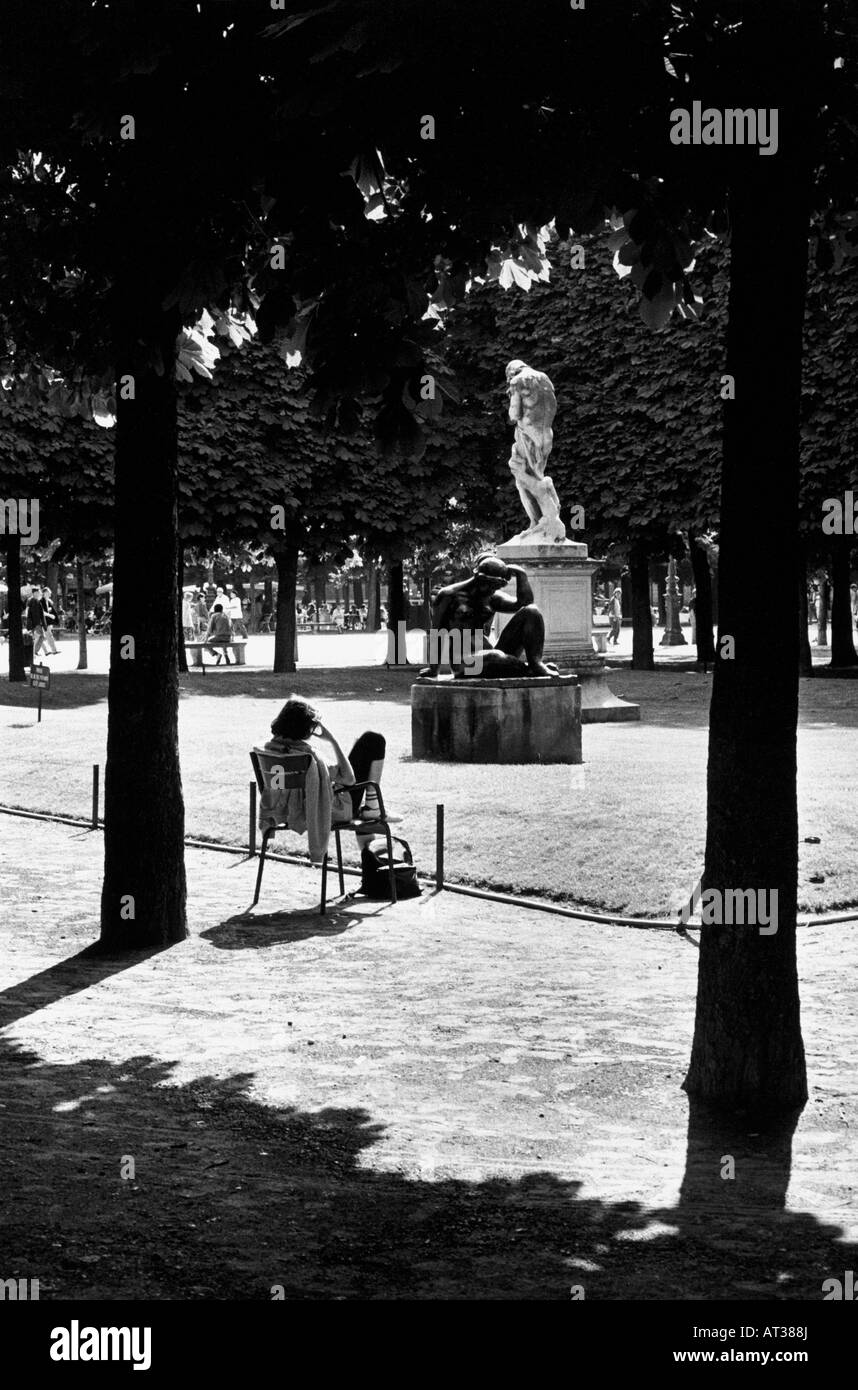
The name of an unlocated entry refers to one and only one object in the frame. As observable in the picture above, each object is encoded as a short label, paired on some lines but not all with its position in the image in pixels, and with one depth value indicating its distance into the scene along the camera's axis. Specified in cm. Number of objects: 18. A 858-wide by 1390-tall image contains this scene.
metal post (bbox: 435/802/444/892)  1351
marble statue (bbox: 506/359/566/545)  2595
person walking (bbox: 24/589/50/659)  4312
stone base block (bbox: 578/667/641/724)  2609
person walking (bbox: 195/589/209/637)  5978
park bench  4499
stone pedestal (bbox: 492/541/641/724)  2580
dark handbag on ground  1307
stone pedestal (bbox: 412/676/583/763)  2005
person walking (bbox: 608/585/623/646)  5841
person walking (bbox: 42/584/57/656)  4769
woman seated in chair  1284
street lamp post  5969
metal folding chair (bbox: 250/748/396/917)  1266
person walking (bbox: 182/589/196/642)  5189
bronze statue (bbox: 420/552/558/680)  2064
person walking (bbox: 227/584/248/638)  5194
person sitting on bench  4575
